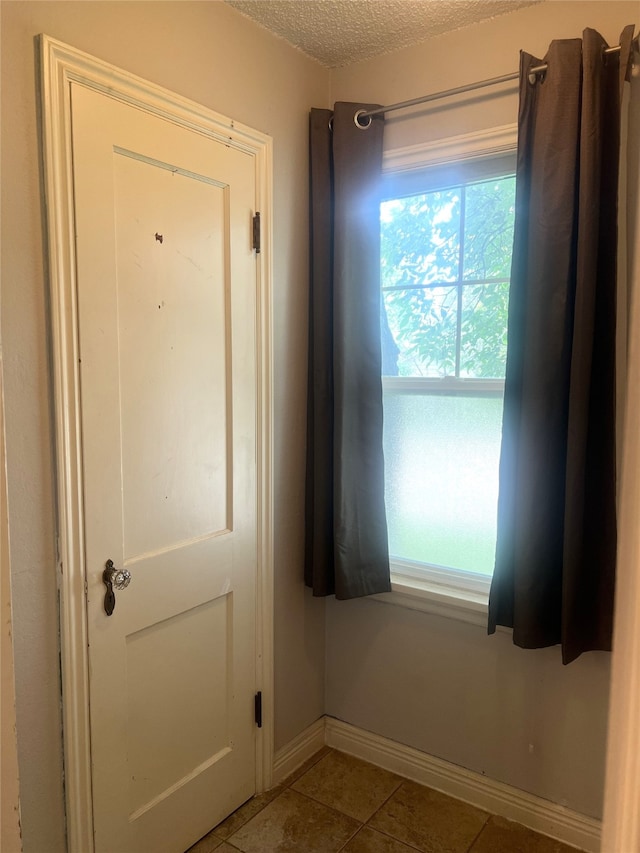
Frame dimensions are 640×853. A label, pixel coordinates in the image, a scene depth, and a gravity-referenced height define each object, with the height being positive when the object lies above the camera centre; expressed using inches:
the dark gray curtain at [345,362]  78.6 +1.6
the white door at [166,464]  57.9 -9.9
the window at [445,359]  76.9 +2.0
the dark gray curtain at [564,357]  62.0 +1.9
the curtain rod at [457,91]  64.6 +33.6
